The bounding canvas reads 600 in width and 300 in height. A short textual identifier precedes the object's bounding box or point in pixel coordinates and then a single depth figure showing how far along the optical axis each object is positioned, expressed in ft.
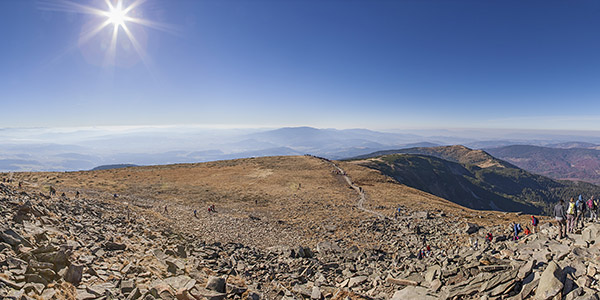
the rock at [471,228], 71.26
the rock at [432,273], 42.57
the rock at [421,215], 91.61
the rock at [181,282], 38.09
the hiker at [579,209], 50.31
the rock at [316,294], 43.59
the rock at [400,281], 43.57
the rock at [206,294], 37.32
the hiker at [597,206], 52.99
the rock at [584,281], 30.66
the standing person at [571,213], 48.34
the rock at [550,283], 29.30
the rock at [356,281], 47.64
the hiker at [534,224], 59.38
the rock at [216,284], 40.86
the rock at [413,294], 38.56
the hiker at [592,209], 51.87
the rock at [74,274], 31.60
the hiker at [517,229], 56.52
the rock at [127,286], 33.10
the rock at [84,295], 29.32
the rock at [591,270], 31.91
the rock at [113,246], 46.44
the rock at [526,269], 34.03
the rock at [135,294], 31.13
